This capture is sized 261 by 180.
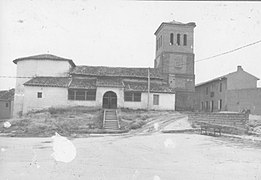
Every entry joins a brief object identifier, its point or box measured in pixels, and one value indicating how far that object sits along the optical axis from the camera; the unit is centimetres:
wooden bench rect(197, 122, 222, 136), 1638
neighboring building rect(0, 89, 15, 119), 4106
